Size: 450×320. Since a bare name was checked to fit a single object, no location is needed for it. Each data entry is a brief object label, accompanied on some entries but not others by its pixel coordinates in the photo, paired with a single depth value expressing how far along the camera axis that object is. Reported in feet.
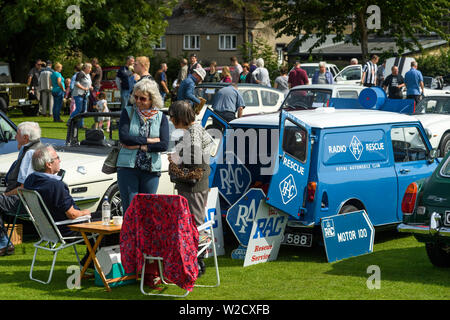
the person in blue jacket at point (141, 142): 27.84
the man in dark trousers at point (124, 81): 67.55
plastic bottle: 26.58
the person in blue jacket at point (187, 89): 57.36
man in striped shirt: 80.53
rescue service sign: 29.86
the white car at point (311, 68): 124.16
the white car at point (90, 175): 34.24
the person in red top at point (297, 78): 81.56
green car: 27.14
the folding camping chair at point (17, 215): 31.57
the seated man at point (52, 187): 27.50
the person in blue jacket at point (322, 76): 79.98
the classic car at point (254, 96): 67.56
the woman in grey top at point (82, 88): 75.92
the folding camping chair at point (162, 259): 24.41
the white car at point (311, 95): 58.29
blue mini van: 30.37
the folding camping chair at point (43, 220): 26.48
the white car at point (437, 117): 53.80
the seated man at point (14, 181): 31.81
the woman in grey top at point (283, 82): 83.76
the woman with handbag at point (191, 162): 27.37
